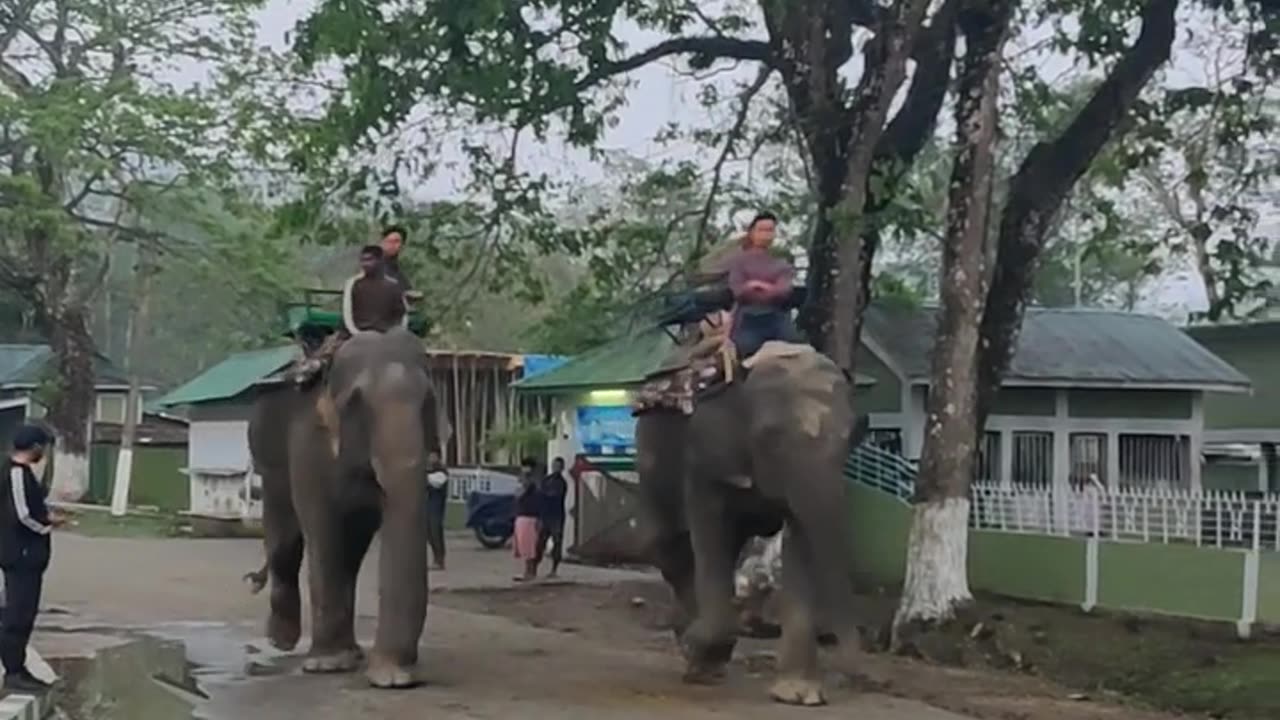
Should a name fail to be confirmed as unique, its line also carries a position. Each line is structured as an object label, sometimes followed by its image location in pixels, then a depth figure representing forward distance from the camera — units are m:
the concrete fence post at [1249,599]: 16.83
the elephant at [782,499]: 12.94
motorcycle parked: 32.59
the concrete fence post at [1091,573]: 18.69
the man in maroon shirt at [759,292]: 13.42
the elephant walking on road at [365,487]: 13.32
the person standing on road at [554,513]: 25.30
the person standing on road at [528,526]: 24.94
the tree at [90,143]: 35.53
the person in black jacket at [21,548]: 13.05
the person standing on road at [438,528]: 25.17
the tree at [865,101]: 17.69
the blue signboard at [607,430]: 29.50
